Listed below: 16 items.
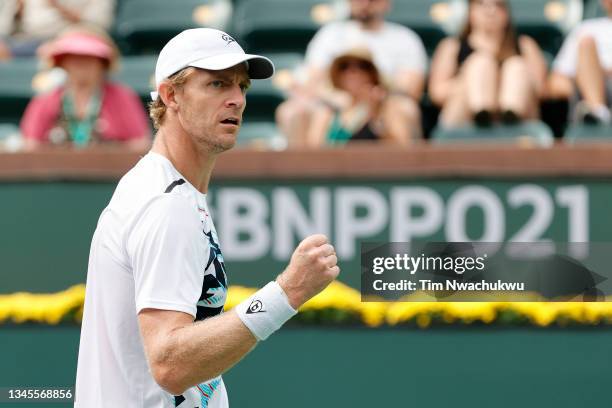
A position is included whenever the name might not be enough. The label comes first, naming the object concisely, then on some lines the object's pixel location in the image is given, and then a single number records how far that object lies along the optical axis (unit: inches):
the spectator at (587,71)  524.1
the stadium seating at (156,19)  666.8
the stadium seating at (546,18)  623.2
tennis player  211.2
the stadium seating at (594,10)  577.6
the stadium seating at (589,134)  505.0
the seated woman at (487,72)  520.7
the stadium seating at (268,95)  597.6
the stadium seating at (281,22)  649.6
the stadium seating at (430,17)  633.6
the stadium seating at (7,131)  575.2
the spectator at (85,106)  516.7
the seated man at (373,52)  534.3
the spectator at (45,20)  636.7
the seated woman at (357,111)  498.6
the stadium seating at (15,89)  616.7
